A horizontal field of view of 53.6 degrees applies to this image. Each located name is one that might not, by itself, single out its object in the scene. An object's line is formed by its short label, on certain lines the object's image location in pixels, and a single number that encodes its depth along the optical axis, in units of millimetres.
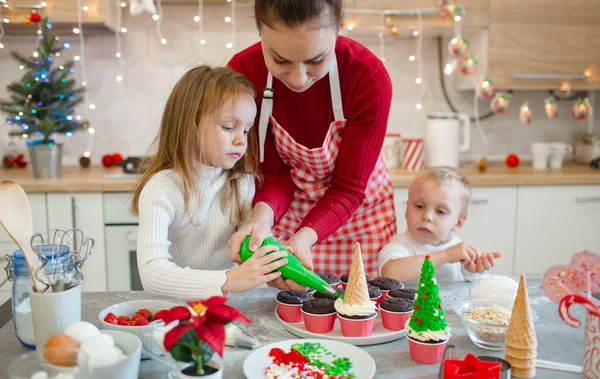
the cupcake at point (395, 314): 1098
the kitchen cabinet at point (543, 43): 2773
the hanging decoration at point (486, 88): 2680
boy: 1660
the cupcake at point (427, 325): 980
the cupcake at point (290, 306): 1139
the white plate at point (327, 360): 924
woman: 1554
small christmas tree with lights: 2502
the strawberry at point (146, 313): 1042
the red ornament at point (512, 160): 2982
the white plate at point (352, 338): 1064
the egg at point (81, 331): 820
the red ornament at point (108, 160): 2906
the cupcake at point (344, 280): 1266
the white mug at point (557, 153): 2932
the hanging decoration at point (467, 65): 2625
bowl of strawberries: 947
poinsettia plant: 746
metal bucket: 2539
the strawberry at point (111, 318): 1002
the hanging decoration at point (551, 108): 2828
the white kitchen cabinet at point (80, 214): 2502
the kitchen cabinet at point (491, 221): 2713
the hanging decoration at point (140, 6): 2607
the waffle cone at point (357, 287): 1098
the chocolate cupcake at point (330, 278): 1262
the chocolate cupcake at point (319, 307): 1101
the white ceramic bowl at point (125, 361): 802
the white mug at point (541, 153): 2922
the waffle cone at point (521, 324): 941
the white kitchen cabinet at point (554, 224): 2746
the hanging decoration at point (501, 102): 2742
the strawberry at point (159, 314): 1023
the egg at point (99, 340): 805
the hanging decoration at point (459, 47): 2572
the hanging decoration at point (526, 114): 2828
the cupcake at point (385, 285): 1239
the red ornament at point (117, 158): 2916
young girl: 1256
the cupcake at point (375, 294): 1171
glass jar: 982
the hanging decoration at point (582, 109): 2803
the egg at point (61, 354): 765
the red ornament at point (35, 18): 2535
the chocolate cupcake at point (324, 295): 1174
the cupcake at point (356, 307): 1072
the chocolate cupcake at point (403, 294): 1174
